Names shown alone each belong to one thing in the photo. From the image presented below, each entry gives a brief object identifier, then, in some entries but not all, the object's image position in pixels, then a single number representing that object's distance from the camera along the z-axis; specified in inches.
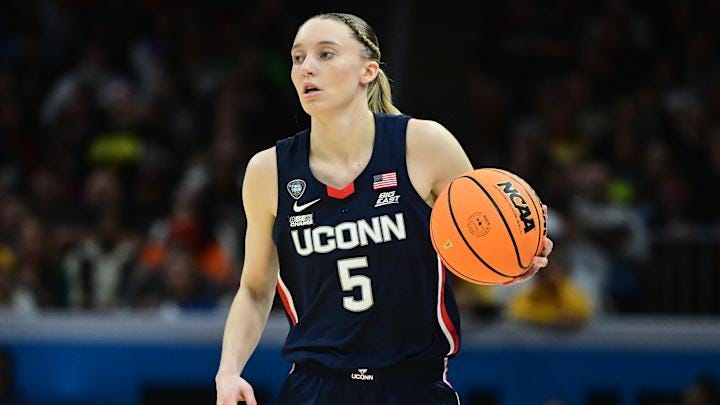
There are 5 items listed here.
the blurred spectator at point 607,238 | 767.7
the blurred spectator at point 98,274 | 765.3
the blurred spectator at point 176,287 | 735.7
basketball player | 343.3
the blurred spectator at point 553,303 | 701.9
